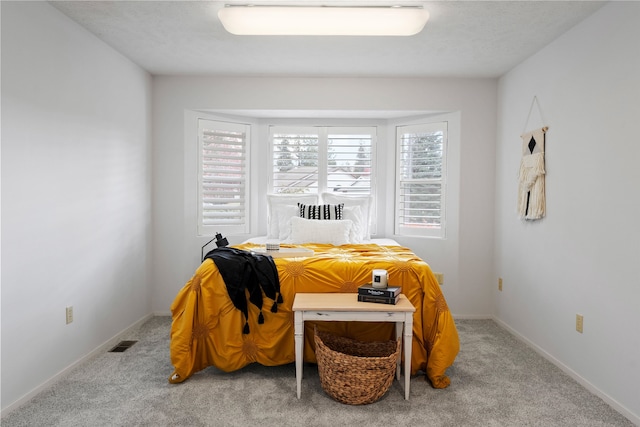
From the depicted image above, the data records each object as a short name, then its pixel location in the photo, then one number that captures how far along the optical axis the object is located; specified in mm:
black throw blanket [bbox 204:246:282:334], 2588
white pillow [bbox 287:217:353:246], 3666
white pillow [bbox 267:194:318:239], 4227
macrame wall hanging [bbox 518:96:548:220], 3113
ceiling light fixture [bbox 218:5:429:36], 2527
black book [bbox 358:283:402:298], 2342
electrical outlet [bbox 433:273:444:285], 4152
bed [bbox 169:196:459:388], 2527
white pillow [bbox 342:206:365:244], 4016
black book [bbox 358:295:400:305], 2324
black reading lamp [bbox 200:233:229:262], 3297
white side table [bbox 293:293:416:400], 2281
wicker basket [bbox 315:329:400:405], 2215
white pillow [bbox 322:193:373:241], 4207
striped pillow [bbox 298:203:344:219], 4047
